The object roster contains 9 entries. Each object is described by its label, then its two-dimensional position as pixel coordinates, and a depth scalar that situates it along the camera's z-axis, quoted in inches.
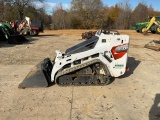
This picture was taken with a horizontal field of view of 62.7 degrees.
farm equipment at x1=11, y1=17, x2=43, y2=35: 458.7
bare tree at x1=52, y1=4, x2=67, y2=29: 1076.2
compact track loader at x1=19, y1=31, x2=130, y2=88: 130.1
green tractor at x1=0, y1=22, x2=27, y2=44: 340.3
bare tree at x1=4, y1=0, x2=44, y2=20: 930.3
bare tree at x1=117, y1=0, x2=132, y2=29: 1159.3
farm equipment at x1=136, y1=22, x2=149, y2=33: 574.1
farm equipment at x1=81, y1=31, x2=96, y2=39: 399.1
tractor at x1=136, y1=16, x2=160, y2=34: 530.2
